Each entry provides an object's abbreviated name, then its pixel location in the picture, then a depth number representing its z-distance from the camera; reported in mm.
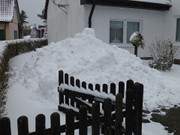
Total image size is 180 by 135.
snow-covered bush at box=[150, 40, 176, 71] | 8376
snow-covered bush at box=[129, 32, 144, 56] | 8723
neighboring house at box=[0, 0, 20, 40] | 19698
